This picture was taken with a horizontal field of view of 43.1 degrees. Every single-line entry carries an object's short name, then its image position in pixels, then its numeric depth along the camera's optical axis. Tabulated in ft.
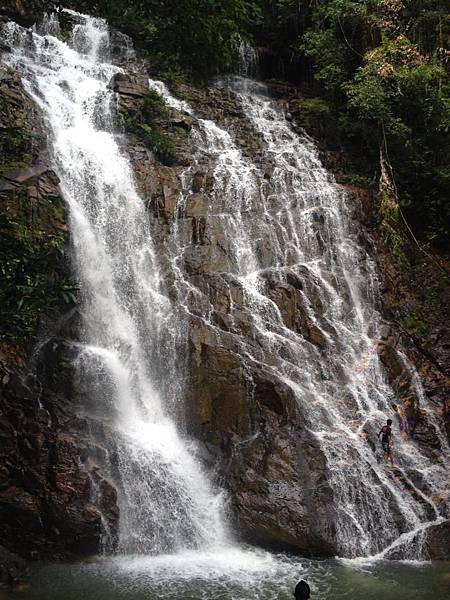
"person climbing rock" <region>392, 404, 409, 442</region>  43.06
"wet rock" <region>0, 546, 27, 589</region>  28.86
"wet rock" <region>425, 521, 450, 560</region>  34.53
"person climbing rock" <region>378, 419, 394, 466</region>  40.37
